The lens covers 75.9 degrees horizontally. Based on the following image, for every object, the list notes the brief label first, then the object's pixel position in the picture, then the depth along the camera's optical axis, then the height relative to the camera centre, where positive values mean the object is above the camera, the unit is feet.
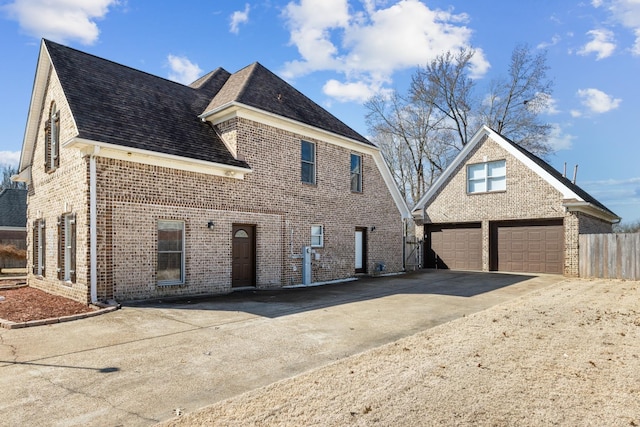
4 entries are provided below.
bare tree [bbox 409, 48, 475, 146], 107.86 +32.77
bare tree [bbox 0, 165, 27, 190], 175.01 +15.50
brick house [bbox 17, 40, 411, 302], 32.99 +3.14
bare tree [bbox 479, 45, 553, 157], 104.78 +24.20
